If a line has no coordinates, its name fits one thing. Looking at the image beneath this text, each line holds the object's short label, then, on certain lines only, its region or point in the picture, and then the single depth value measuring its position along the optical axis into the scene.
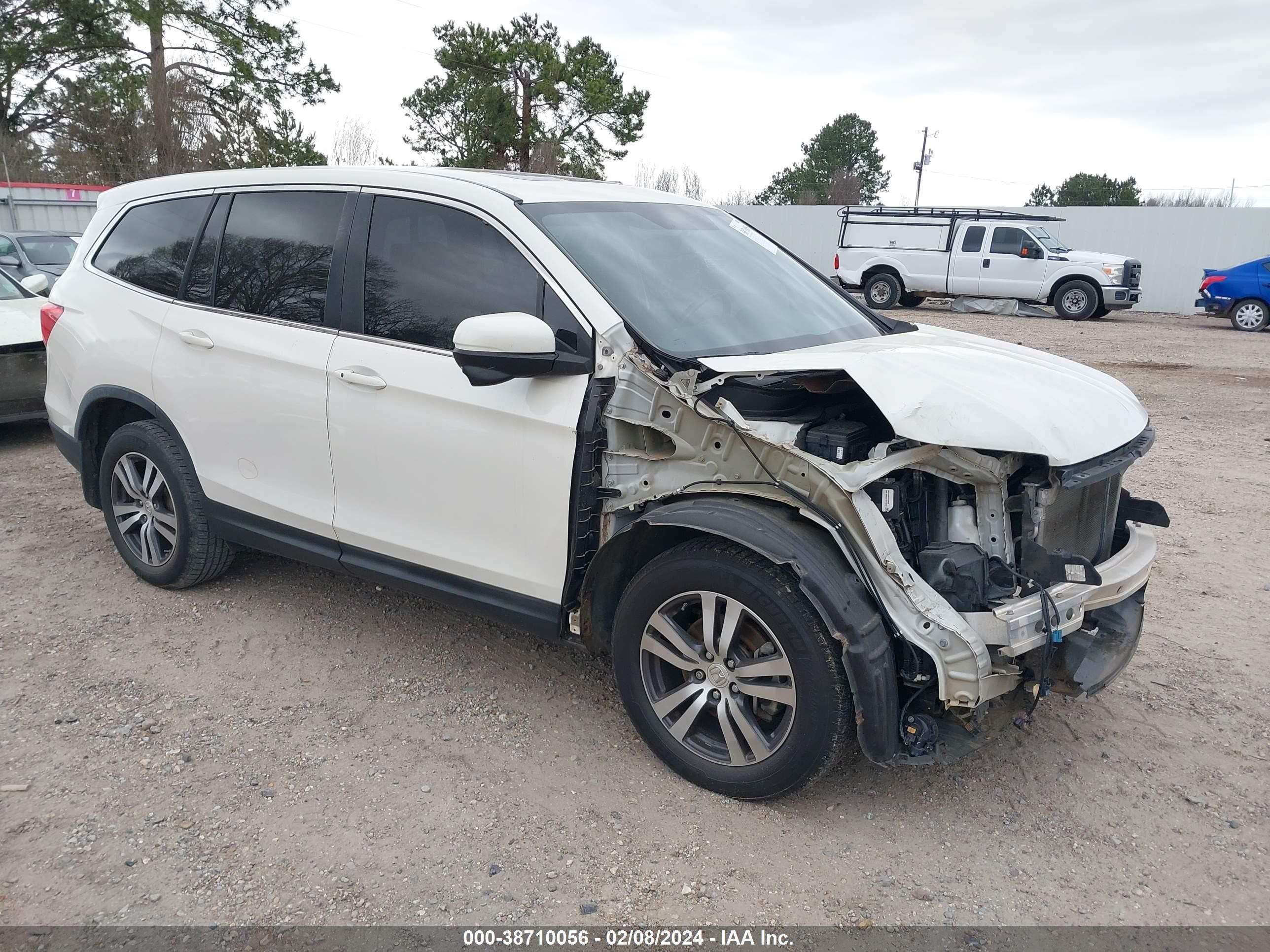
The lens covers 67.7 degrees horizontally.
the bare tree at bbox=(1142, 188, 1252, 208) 47.19
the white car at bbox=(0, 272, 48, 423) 7.12
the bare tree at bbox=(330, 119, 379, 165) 34.19
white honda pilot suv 2.80
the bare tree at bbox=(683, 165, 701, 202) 48.53
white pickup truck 20.34
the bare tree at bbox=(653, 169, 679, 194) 47.25
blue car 18.62
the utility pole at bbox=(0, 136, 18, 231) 22.95
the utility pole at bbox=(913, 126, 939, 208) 58.28
